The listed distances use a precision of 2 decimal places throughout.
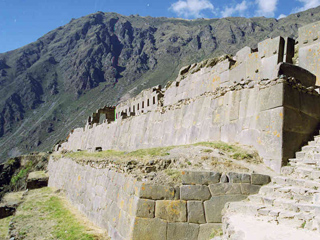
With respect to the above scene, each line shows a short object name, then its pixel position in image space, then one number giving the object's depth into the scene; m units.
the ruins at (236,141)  5.82
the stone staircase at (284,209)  4.31
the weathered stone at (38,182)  21.30
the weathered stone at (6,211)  13.09
